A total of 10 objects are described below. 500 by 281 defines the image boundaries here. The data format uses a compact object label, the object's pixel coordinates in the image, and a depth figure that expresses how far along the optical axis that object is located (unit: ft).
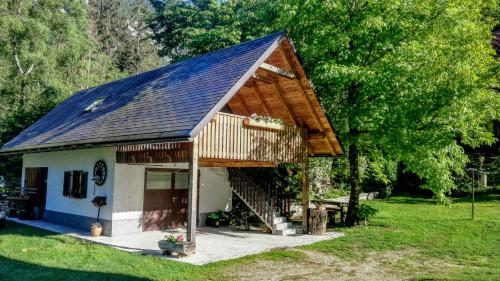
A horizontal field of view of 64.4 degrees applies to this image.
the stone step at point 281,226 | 43.04
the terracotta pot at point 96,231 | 37.93
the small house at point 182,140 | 32.76
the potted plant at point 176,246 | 29.81
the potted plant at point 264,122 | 36.76
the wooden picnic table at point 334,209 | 49.38
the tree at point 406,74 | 38.68
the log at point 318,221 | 41.83
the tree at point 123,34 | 150.71
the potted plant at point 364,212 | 47.32
